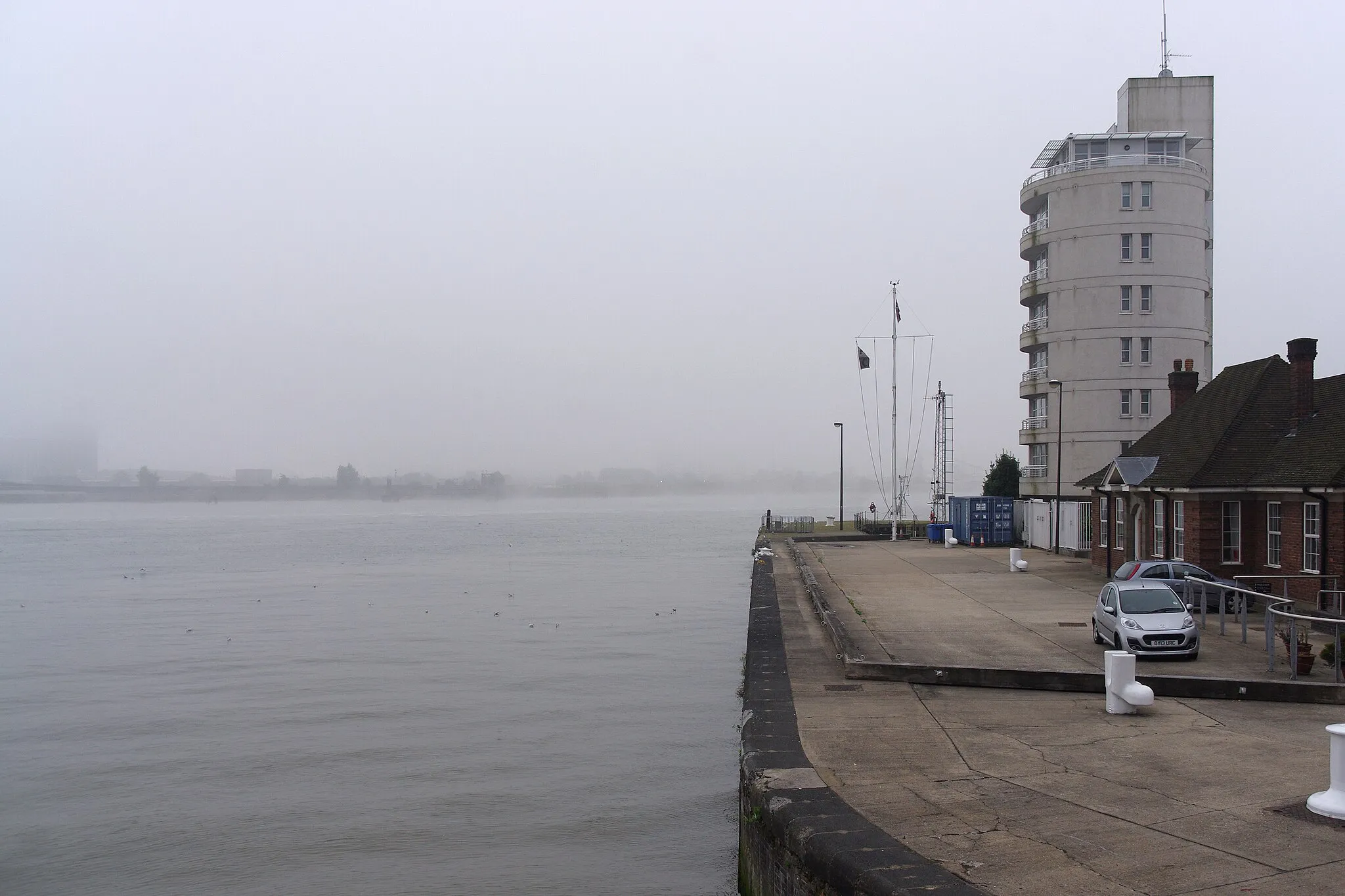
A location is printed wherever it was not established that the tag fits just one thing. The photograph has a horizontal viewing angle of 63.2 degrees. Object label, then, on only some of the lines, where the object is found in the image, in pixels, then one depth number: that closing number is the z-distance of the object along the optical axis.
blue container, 55.72
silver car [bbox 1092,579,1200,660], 18.36
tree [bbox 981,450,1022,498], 70.38
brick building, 25.45
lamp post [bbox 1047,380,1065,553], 49.68
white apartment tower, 53.69
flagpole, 65.62
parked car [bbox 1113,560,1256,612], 25.03
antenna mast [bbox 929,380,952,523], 72.00
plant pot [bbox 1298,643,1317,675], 15.98
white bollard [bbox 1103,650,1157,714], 13.81
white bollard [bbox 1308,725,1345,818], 8.64
